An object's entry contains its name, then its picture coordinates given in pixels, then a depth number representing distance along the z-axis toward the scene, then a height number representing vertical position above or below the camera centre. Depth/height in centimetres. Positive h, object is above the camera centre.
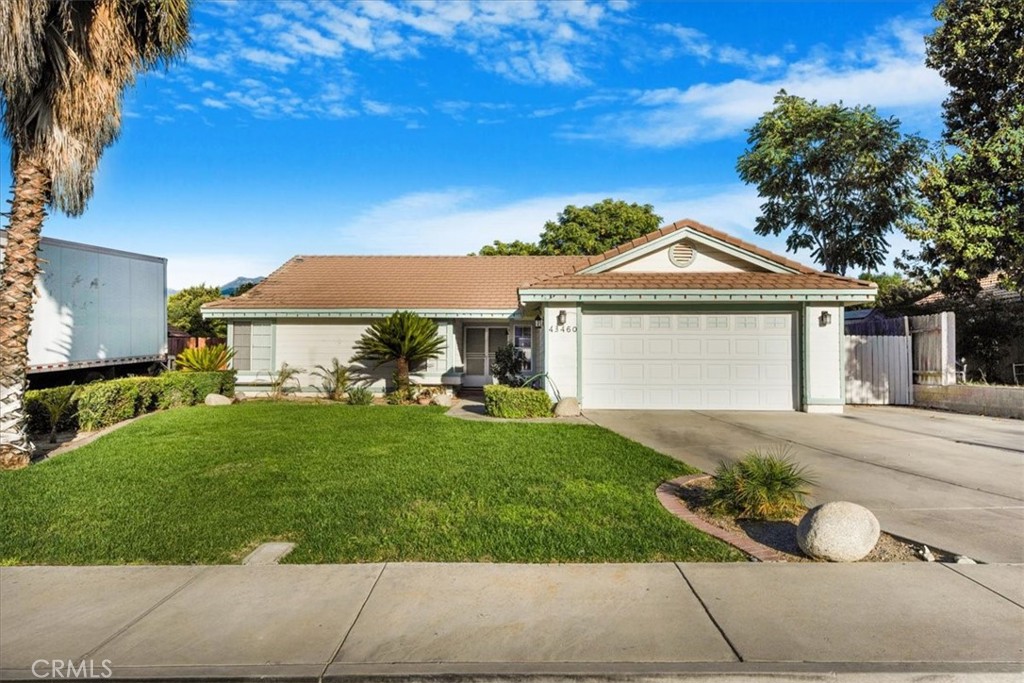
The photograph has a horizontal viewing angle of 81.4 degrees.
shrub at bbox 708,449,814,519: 589 -145
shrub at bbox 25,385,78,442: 1045 -107
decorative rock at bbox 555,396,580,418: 1289 -131
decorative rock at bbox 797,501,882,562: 485 -153
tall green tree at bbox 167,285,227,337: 3184 +214
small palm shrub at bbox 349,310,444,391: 1631 +19
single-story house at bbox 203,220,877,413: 1382 +50
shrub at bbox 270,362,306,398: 1754 -93
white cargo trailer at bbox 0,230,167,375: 1295 +96
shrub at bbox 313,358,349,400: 1738 -96
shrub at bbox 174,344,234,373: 1611 -32
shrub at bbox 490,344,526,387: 1692 -50
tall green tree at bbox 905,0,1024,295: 1464 +459
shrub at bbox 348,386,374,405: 1623 -134
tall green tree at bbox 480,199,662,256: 3384 +681
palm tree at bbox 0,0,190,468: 838 +335
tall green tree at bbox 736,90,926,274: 2323 +715
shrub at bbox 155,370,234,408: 1398 -97
